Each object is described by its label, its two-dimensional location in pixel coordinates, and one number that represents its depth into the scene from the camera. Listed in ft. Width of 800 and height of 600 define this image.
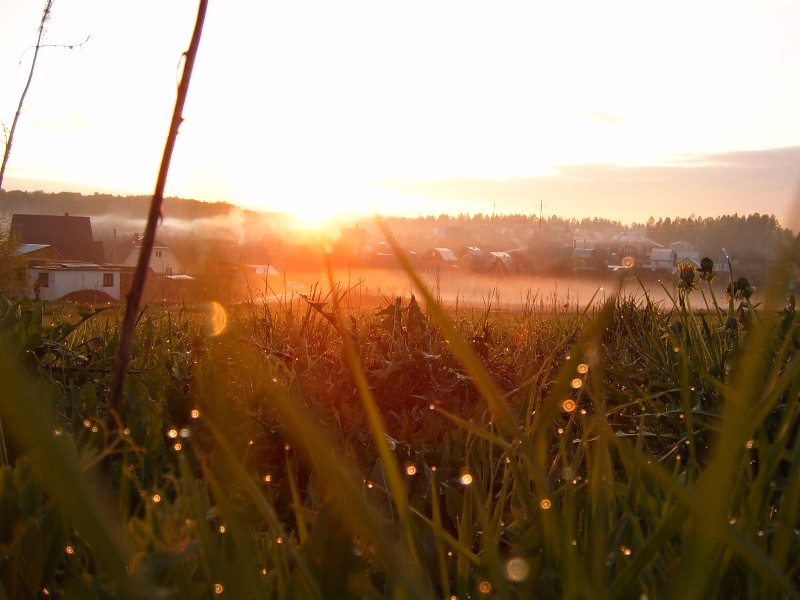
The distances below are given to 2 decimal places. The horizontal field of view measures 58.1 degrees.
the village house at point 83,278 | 157.20
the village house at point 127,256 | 189.98
